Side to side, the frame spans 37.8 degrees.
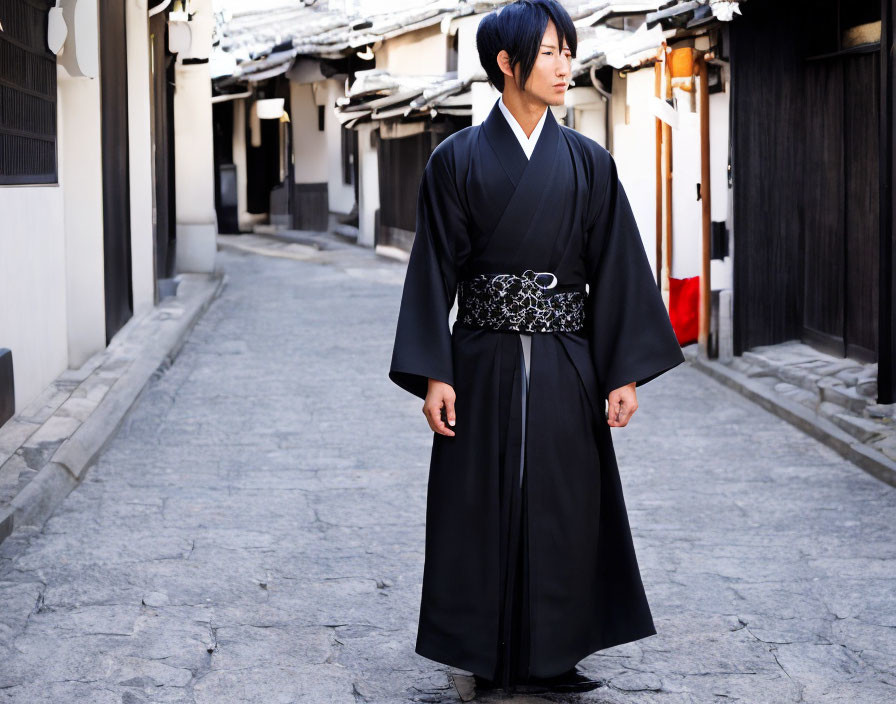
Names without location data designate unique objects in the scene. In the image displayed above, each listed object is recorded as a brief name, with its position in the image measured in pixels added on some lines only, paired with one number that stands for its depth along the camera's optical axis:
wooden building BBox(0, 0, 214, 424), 8.70
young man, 4.17
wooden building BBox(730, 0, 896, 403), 10.27
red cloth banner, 12.38
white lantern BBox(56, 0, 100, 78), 9.91
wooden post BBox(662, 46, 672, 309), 13.12
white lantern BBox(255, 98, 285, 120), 30.53
